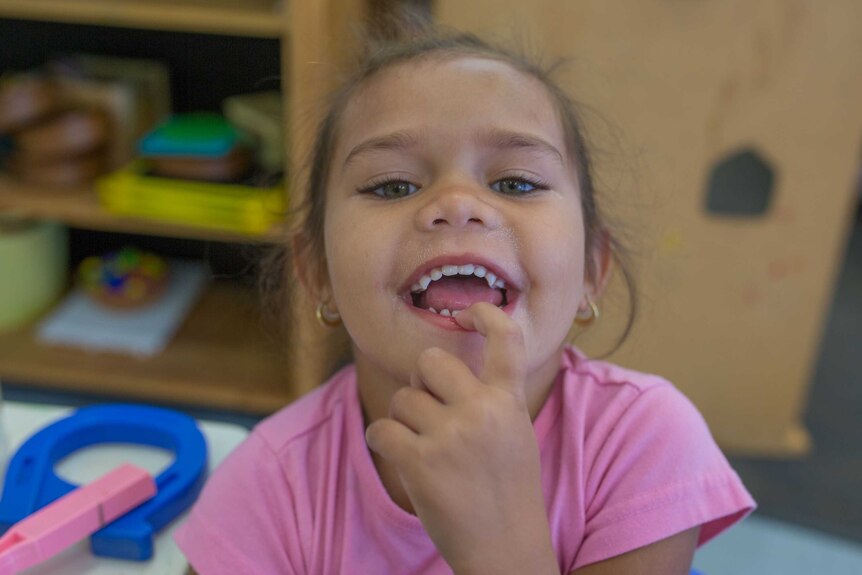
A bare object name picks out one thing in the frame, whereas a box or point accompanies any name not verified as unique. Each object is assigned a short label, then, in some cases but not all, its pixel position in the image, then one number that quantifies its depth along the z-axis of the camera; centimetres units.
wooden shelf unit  144
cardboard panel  144
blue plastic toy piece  67
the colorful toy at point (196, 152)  167
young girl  55
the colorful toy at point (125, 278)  189
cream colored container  184
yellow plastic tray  162
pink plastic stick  62
